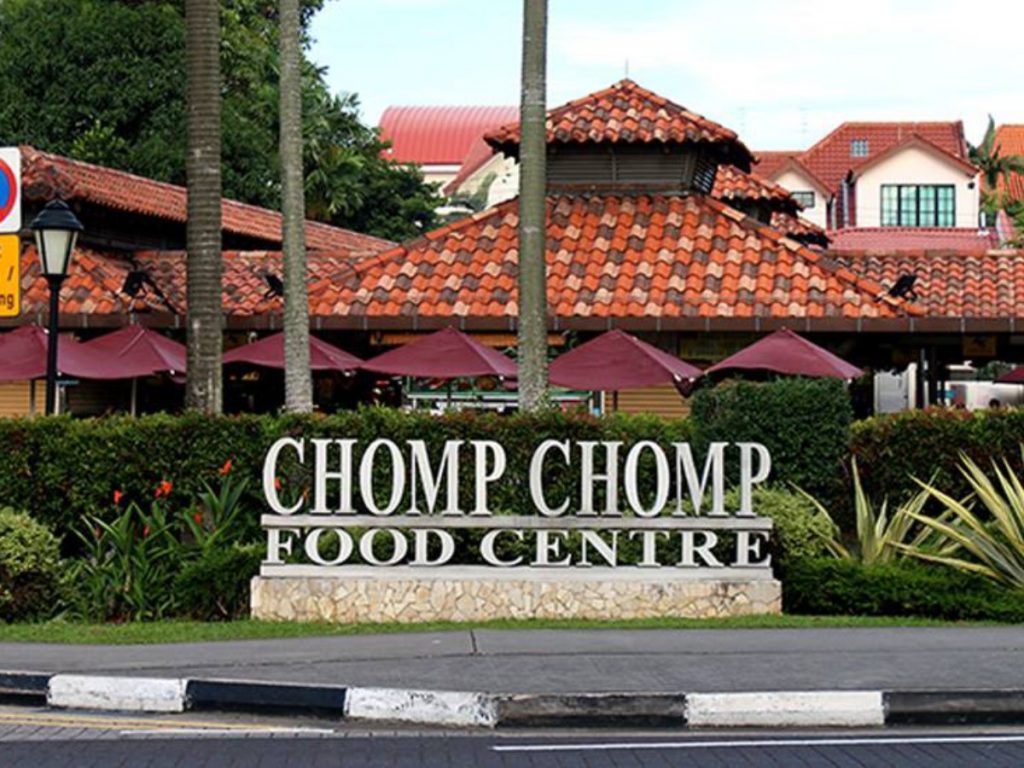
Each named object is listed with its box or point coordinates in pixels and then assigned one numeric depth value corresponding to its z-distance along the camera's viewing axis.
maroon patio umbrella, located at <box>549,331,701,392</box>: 23.84
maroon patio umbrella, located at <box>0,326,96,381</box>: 24.17
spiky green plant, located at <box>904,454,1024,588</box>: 15.87
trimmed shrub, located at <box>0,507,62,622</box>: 16.06
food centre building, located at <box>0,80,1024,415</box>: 27.38
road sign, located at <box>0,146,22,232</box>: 15.20
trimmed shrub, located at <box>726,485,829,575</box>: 16.31
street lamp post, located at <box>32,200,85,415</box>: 18.50
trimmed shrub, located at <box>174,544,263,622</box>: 16.06
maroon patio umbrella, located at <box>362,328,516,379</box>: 24.64
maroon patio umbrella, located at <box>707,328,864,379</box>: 23.61
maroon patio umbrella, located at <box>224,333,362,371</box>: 25.98
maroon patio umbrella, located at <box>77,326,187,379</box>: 25.11
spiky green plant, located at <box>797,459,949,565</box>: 16.45
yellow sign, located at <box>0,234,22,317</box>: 15.12
